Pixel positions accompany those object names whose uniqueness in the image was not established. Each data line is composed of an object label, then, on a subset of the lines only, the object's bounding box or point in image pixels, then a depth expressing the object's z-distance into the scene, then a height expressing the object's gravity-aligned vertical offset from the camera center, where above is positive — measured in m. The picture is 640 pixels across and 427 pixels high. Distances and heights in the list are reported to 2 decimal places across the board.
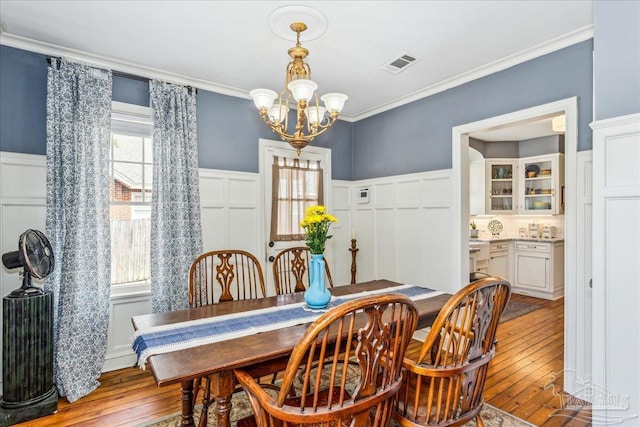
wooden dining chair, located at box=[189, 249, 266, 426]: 2.00 -0.60
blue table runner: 1.52 -0.60
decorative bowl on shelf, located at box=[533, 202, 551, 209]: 5.60 +0.12
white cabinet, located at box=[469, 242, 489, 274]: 5.14 -0.73
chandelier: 2.04 +0.71
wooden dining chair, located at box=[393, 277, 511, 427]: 1.40 -0.66
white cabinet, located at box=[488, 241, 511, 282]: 5.48 -0.80
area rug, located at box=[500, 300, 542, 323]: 4.37 -1.36
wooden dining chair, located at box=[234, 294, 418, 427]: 1.13 -0.61
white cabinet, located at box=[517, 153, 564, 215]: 5.50 +0.48
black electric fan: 2.22 -0.86
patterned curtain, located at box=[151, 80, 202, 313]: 3.03 +0.15
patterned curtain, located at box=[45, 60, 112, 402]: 2.57 -0.05
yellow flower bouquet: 1.95 -0.10
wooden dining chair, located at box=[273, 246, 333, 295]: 2.67 -0.48
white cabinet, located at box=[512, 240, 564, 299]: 5.19 -0.91
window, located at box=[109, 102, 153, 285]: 3.07 +0.21
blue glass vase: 1.99 -0.45
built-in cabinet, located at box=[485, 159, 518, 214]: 6.05 +0.52
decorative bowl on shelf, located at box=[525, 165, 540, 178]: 5.84 +0.74
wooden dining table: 1.30 -0.60
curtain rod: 2.93 +1.24
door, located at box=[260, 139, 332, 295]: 3.82 +0.28
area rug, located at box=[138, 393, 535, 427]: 2.16 -1.37
